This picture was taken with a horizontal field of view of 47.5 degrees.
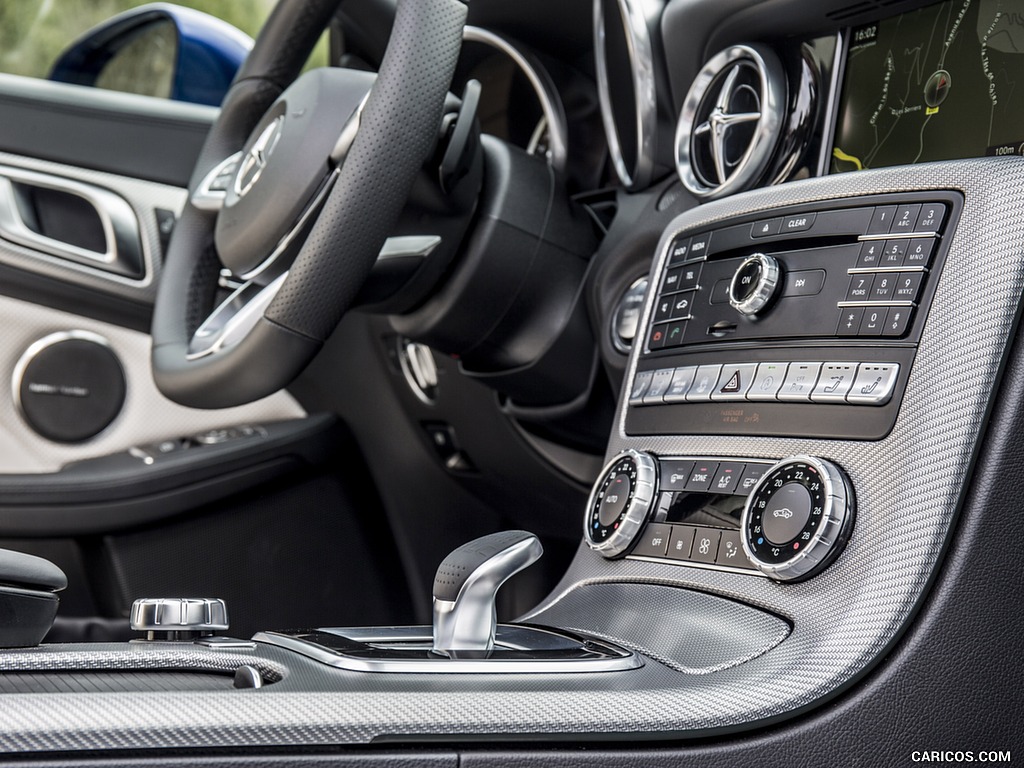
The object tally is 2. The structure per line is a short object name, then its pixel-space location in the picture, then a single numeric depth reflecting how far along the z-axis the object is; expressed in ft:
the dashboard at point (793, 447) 1.78
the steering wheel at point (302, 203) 2.98
